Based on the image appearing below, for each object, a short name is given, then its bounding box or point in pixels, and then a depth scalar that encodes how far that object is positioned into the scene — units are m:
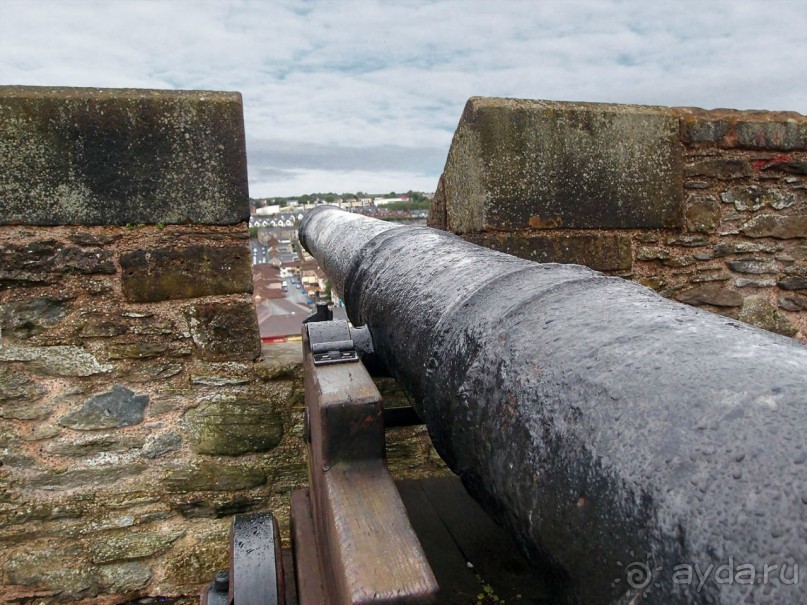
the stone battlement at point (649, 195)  3.17
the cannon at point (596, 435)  0.56
